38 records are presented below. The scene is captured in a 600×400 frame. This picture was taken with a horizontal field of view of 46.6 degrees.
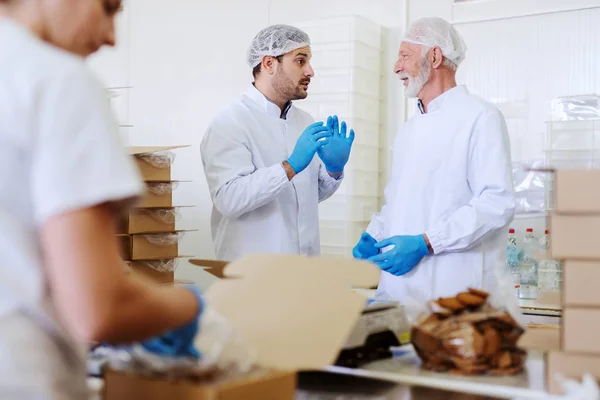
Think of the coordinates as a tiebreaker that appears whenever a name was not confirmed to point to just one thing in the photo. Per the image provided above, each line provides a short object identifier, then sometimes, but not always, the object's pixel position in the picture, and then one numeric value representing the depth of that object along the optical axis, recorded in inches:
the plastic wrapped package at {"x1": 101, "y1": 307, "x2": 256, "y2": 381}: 35.4
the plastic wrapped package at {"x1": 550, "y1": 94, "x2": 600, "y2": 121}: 131.5
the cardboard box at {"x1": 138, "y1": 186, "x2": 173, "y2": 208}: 116.2
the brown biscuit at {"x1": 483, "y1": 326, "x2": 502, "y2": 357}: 48.1
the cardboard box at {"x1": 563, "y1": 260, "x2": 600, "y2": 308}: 40.9
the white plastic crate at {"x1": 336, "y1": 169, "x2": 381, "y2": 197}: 147.3
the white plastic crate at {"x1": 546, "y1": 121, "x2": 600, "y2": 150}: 128.5
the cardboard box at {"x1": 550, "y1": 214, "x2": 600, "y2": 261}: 41.1
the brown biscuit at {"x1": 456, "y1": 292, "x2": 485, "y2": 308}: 50.4
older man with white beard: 90.0
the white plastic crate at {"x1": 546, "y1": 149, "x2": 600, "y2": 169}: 128.1
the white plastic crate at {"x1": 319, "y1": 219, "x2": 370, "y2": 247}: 146.9
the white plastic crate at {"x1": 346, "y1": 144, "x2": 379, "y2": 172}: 147.8
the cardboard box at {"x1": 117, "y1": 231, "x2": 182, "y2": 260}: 115.6
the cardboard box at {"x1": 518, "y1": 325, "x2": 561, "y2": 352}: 47.6
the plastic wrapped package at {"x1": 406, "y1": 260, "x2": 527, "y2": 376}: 48.2
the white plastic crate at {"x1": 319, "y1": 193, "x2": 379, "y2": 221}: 147.0
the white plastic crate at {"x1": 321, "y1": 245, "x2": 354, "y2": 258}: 147.4
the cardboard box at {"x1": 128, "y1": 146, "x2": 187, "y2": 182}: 114.8
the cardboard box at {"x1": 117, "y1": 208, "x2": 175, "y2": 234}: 115.0
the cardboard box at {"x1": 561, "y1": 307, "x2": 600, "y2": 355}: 41.1
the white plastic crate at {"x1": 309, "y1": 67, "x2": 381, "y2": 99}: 145.9
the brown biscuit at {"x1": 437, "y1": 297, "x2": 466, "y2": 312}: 50.3
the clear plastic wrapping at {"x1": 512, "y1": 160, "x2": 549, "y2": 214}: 138.8
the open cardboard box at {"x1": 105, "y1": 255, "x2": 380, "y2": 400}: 34.9
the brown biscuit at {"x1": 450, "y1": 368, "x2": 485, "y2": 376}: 48.2
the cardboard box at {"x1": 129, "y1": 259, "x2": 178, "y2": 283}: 117.3
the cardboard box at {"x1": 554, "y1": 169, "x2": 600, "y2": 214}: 40.9
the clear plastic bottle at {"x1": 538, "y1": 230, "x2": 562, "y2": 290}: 122.2
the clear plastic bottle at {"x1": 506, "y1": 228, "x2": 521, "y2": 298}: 129.5
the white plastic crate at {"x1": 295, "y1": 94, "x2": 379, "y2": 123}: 146.3
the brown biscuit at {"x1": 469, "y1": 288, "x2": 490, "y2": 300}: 51.7
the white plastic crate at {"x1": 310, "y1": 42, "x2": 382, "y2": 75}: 145.0
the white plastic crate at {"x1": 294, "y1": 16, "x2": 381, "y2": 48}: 144.5
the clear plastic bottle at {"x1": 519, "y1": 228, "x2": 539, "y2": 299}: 127.3
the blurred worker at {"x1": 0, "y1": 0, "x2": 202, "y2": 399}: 26.7
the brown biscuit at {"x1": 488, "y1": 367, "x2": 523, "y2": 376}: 48.3
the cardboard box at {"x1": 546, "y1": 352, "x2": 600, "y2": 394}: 41.6
